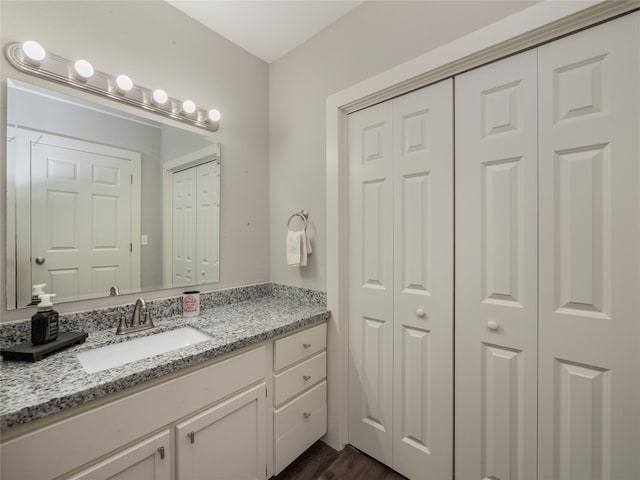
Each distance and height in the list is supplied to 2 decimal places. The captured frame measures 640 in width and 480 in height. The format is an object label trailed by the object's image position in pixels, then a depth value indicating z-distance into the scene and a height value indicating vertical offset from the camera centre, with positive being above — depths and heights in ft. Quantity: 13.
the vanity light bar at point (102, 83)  3.61 +2.32
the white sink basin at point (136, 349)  3.49 -1.50
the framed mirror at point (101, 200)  3.63 +0.60
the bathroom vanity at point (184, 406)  2.45 -1.83
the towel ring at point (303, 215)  5.86 +0.50
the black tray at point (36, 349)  3.11 -1.24
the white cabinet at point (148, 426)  2.41 -1.92
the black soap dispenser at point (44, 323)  3.33 -1.00
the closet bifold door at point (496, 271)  3.53 -0.42
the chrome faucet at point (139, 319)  4.14 -1.22
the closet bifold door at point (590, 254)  2.98 -0.17
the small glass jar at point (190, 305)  4.92 -1.14
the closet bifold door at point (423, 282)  4.16 -0.67
